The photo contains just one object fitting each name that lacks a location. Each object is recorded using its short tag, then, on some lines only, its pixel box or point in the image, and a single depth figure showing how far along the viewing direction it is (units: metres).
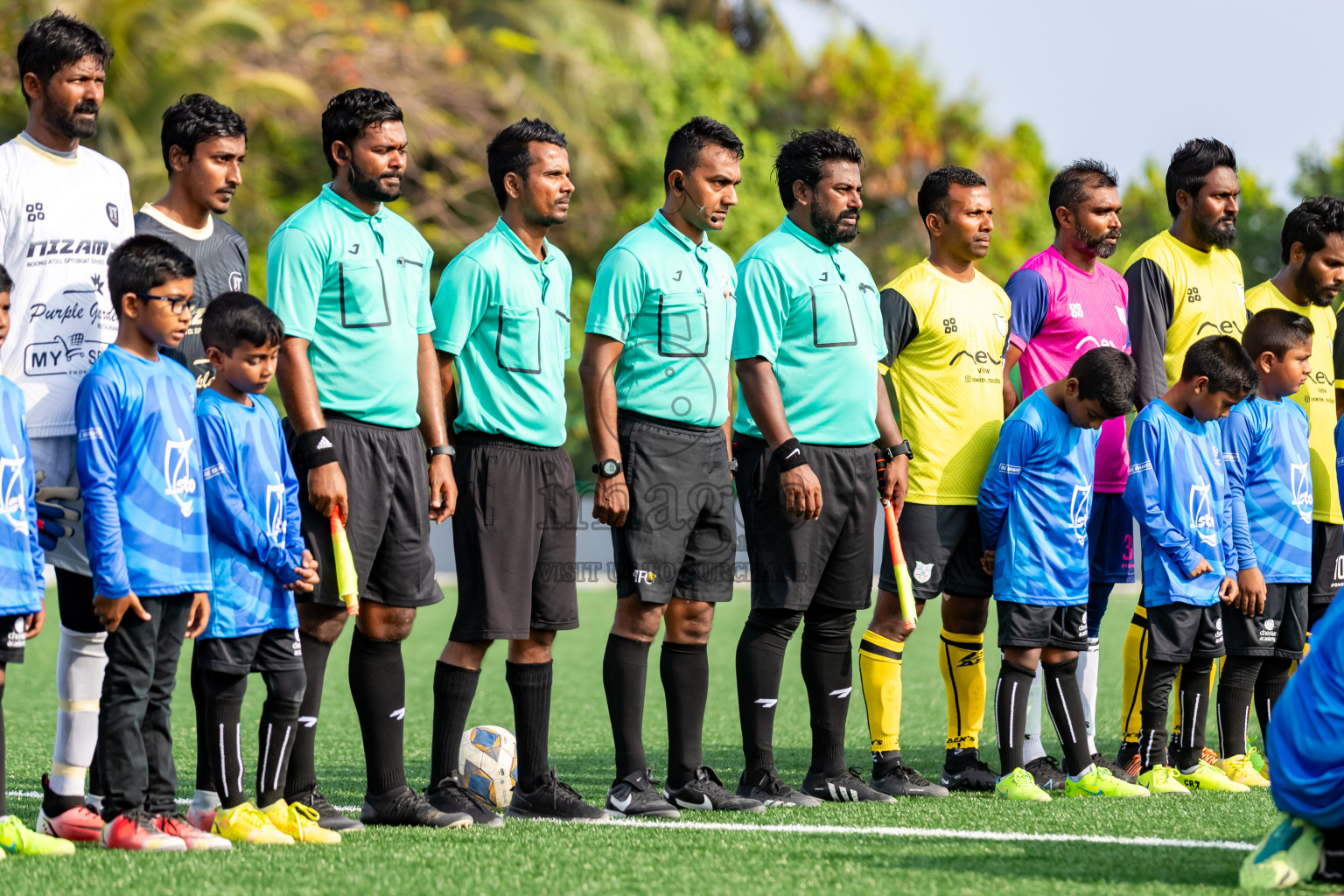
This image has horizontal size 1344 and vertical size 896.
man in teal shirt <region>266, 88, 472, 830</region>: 10.86
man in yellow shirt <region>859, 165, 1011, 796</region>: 13.25
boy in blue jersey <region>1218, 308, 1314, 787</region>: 13.92
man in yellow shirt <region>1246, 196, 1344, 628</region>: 14.76
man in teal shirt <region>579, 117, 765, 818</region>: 11.87
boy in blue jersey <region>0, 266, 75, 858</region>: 9.59
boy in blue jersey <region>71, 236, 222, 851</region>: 9.73
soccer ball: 12.73
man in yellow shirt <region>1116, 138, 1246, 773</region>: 14.34
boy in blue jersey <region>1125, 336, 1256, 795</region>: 13.16
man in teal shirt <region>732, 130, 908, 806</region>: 12.48
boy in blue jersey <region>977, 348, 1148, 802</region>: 12.89
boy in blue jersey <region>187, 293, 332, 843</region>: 10.23
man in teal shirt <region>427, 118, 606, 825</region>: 11.50
